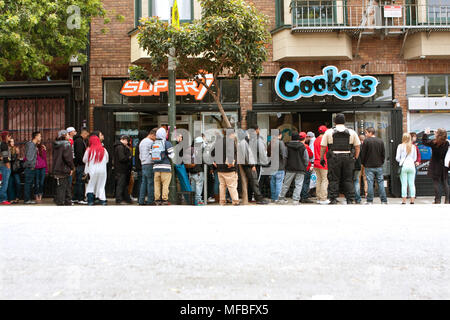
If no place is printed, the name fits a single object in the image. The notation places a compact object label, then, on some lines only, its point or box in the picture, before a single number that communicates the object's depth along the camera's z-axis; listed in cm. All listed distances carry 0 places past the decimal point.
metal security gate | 1362
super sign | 1306
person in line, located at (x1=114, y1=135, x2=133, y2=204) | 1110
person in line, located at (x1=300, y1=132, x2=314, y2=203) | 1184
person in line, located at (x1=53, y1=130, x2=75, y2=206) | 1039
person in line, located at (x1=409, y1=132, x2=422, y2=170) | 1148
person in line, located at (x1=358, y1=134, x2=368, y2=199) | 1202
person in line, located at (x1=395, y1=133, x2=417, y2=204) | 1064
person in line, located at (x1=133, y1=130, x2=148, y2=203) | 1138
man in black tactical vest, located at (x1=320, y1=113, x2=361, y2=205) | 955
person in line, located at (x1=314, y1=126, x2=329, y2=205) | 1120
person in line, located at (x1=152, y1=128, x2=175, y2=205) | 1015
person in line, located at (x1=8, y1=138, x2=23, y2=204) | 1155
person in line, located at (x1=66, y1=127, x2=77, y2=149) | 1181
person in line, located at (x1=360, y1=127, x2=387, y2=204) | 1032
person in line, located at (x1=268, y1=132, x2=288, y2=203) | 1106
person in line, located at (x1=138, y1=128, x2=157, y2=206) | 1045
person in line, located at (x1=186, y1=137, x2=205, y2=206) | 1094
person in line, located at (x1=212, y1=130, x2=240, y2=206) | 1005
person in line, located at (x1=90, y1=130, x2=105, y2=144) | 1101
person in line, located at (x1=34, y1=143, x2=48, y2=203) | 1169
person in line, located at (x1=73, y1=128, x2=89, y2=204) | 1134
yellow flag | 1041
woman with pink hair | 1079
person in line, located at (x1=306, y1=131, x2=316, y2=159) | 1232
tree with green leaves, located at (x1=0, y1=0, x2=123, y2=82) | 985
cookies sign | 1298
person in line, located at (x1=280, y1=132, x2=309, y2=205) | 1077
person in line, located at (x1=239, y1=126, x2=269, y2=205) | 1049
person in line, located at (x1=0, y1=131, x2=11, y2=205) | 1123
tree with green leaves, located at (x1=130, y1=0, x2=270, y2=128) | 1005
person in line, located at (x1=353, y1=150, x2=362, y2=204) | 1105
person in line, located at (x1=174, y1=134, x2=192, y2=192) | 1060
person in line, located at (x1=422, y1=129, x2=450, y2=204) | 1055
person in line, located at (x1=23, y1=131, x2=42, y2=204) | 1132
